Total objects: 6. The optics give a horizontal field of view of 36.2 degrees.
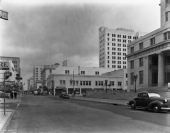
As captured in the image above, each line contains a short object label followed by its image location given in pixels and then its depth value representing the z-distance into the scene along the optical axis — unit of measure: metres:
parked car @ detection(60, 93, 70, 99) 58.59
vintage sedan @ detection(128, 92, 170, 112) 20.86
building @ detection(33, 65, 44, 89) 192.12
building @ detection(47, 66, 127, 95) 100.28
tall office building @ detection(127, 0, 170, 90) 52.81
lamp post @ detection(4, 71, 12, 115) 16.36
